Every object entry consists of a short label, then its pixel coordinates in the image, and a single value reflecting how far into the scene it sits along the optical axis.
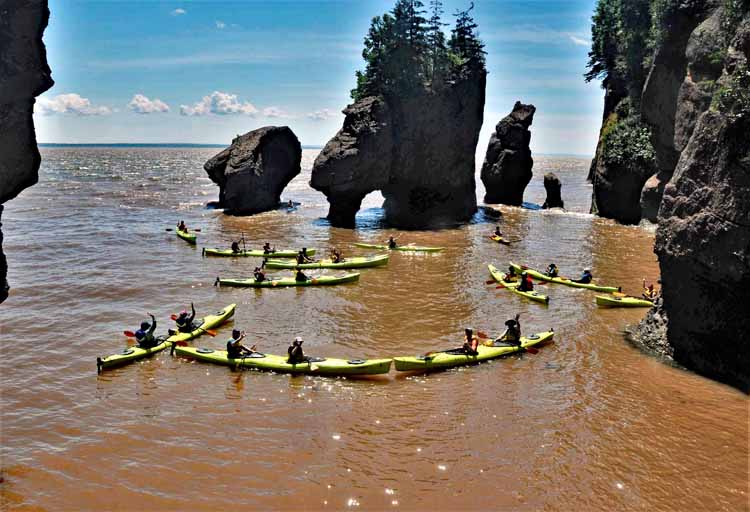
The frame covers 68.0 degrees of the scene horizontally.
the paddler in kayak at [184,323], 21.32
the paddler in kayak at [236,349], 18.75
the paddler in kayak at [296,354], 18.23
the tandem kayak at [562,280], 27.38
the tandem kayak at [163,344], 18.62
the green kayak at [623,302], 24.77
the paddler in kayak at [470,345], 18.92
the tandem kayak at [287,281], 28.69
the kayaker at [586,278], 28.09
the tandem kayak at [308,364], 17.81
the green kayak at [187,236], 39.00
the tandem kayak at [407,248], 36.92
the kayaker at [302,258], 32.44
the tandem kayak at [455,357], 18.02
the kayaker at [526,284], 26.94
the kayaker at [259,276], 28.64
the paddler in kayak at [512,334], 19.92
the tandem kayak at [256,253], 34.97
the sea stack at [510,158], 55.91
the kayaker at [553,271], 29.36
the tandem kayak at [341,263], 32.25
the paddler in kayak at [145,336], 19.81
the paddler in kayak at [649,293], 25.25
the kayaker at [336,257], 32.93
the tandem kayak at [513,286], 25.94
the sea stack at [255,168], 50.44
